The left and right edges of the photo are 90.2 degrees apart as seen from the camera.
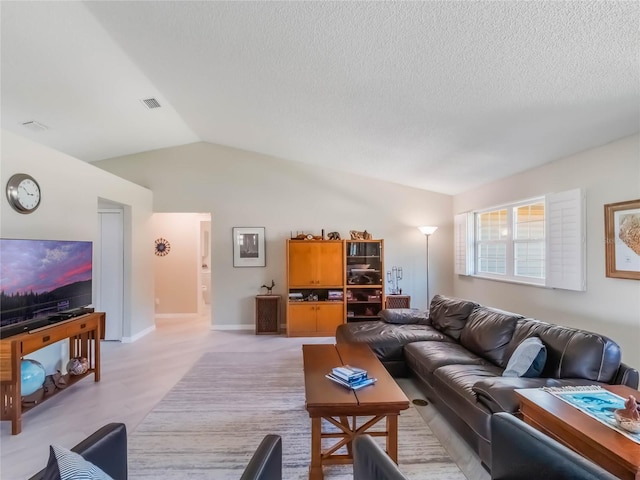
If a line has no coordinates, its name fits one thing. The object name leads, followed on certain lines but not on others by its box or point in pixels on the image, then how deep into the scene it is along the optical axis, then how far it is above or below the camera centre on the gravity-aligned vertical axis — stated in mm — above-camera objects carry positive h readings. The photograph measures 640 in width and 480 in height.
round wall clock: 2725 +480
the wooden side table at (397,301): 5293 -938
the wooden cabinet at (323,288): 5074 -691
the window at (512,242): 3820 +30
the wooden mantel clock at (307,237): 5213 +135
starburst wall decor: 6477 -21
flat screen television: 2479 -311
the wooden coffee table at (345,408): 1843 -942
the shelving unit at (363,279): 5219 -570
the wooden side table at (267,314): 5273 -1143
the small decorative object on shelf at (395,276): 5691 -558
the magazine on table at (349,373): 2105 -867
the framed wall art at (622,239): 2572 +40
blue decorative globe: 2602 -1080
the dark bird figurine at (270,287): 5543 -724
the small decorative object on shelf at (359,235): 5297 +166
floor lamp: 5359 +246
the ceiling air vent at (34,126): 3689 +1430
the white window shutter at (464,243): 5102 +22
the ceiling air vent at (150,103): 3834 +1760
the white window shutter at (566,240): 3061 +38
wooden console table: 2363 -836
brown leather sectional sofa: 1954 -928
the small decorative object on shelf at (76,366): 3129 -1180
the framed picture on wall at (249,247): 5559 -26
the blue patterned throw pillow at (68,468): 823 -586
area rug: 1958 -1379
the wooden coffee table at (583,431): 1153 -786
